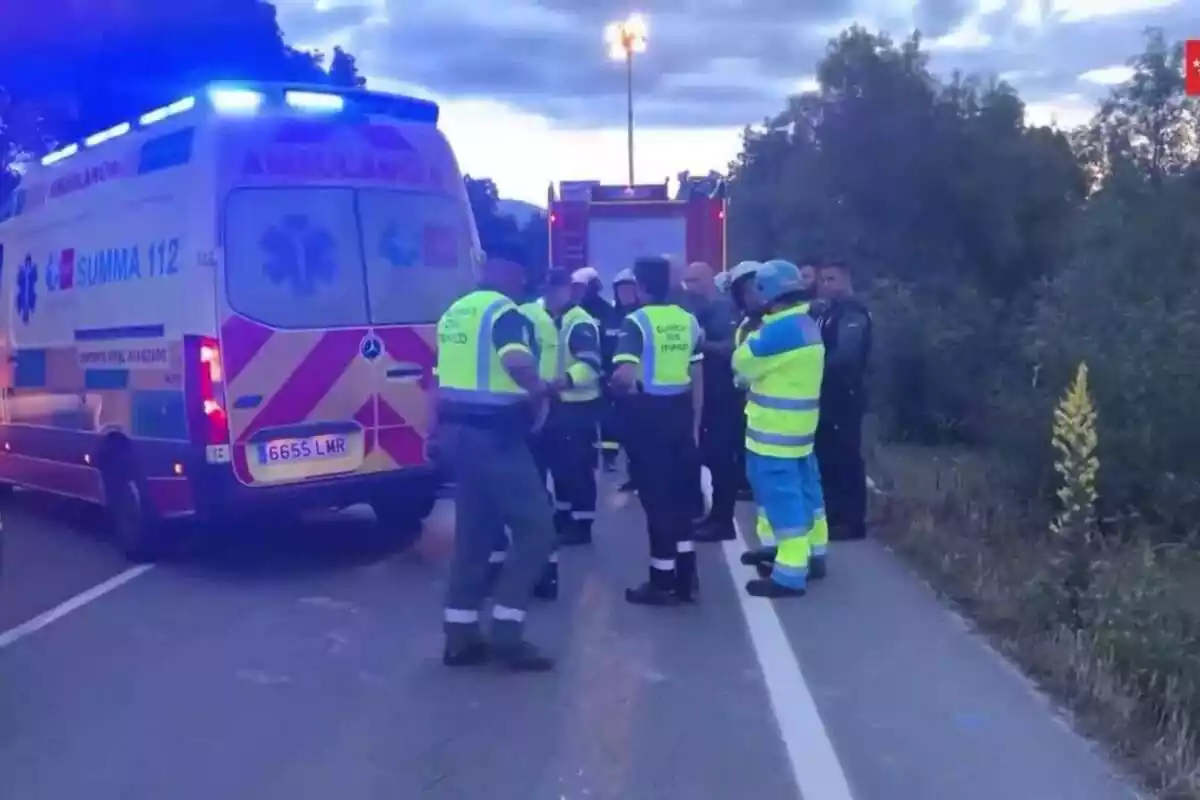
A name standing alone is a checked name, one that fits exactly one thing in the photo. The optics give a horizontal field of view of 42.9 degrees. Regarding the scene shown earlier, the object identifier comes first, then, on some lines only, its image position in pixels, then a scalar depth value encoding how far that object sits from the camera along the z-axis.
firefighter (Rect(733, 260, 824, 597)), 8.47
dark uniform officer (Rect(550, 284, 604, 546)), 9.13
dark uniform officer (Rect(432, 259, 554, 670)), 6.90
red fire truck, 18.62
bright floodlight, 35.35
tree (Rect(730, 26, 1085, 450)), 34.16
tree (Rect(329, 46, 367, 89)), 37.97
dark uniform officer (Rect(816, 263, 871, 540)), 10.33
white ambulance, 8.73
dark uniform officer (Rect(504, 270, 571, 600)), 8.51
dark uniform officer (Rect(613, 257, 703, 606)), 8.25
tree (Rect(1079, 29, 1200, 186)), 35.22
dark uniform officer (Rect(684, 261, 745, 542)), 10.66
